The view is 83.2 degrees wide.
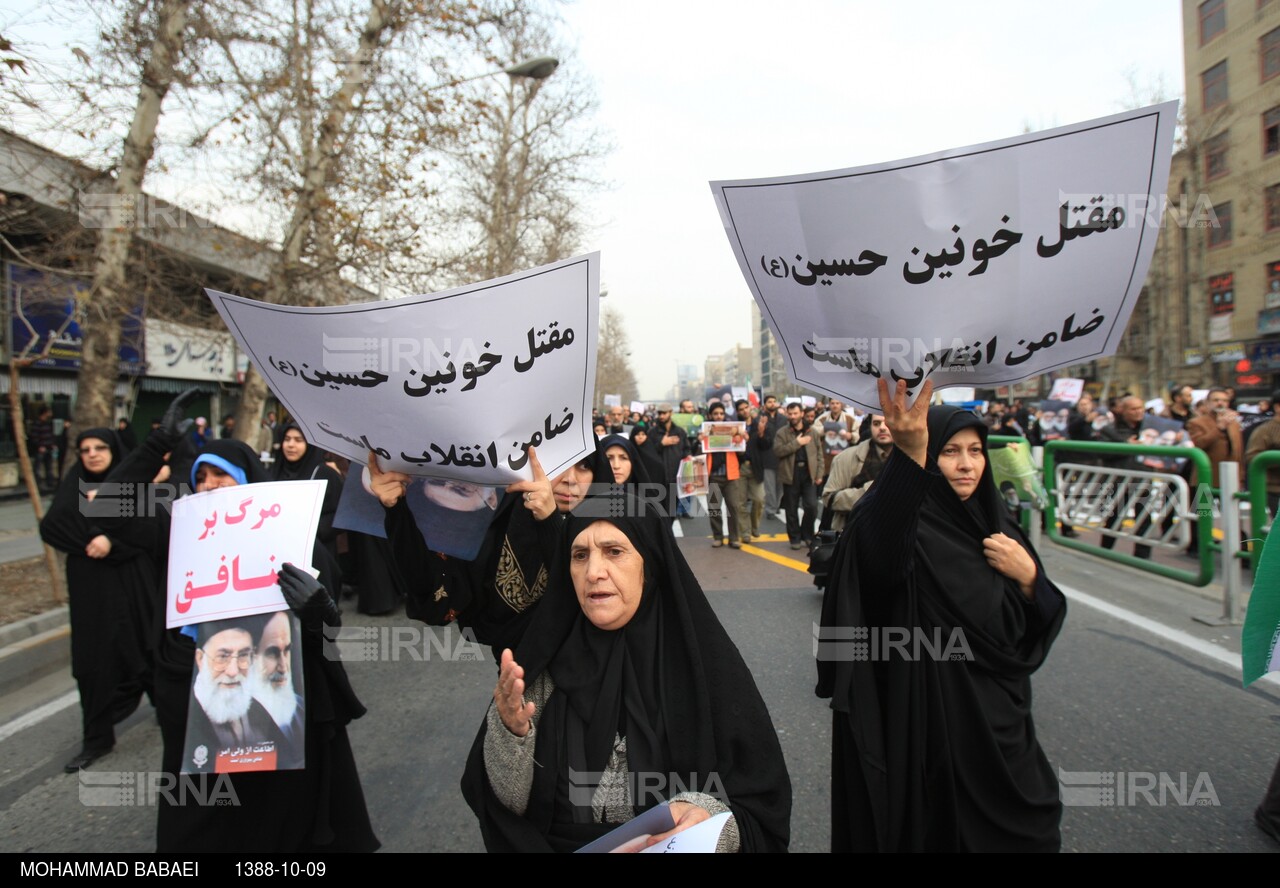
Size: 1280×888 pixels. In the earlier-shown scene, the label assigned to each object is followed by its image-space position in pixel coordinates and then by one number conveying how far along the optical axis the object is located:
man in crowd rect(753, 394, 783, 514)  9.22
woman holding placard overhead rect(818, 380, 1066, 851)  1.98
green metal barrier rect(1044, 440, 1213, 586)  5.70
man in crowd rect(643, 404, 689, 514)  10.41
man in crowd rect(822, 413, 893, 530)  5.27
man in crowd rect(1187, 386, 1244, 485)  7.78
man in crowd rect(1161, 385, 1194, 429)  9.79
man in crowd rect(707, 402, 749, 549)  8.83
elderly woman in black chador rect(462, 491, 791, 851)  1.67
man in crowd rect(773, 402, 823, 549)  8.52
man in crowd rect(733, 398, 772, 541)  9.16
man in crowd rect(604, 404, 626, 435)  13.17
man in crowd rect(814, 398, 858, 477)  10.16
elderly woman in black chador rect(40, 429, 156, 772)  3.59
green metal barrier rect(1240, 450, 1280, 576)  5.08
